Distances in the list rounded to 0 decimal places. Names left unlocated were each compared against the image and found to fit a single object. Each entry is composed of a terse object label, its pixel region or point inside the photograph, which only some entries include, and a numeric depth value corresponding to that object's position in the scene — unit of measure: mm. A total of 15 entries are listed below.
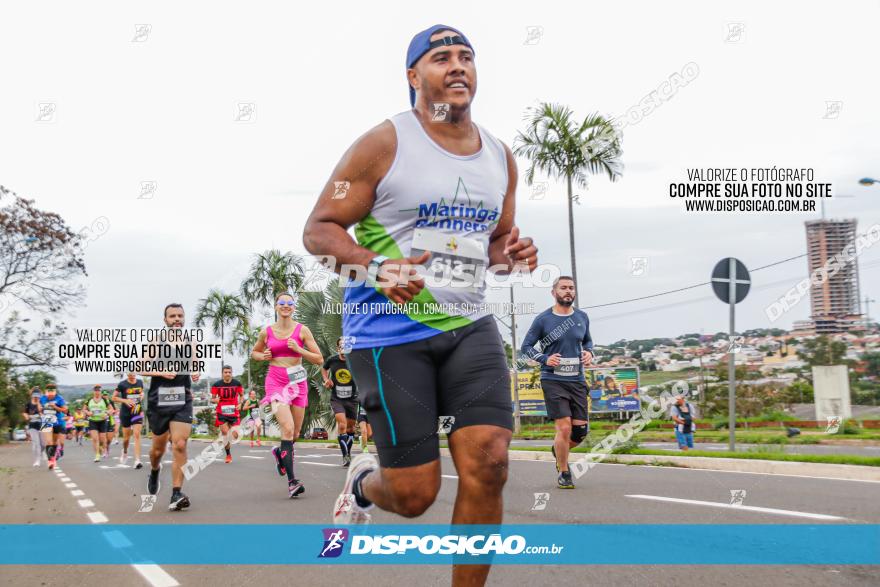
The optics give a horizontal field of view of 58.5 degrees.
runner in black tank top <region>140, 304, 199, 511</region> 7758
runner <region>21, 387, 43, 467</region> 17416
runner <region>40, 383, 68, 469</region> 17641
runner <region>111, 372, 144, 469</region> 15148
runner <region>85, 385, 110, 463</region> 19266
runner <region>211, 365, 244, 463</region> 16703
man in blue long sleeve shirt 7992
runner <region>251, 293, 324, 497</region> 8570
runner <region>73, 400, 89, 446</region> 24703
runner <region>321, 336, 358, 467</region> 12172
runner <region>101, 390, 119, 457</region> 20016
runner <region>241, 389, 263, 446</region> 19123
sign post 10953
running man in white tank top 2889
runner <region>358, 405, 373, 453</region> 13391
